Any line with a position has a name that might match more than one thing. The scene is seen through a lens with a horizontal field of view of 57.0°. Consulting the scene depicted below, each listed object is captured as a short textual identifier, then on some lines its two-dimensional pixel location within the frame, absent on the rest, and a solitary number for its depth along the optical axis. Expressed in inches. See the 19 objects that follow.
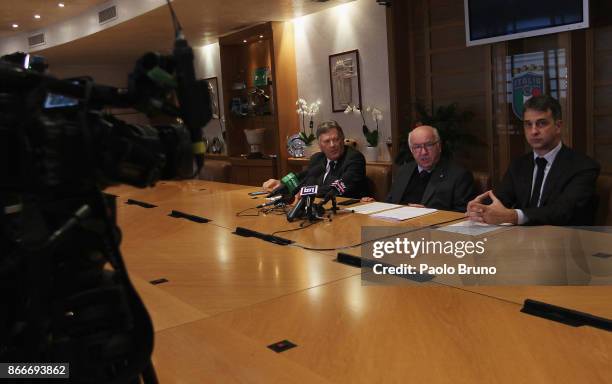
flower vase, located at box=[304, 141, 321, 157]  238.2
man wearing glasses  121.8
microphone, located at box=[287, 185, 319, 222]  108.5
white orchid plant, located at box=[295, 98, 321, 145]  237.6
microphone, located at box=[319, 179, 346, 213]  114.5
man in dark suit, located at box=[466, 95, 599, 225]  97.5
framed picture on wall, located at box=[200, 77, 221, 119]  312.8
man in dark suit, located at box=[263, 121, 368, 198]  146.9
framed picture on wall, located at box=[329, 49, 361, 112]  219.5
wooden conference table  46.8
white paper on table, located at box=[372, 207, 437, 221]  106.7
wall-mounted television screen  146.7
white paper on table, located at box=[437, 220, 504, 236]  89.3
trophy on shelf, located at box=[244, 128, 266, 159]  270.5
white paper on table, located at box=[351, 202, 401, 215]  115.4
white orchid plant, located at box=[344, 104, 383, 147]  211.3
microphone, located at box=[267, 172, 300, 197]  123.9
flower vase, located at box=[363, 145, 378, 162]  217.8
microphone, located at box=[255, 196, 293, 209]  125.0
